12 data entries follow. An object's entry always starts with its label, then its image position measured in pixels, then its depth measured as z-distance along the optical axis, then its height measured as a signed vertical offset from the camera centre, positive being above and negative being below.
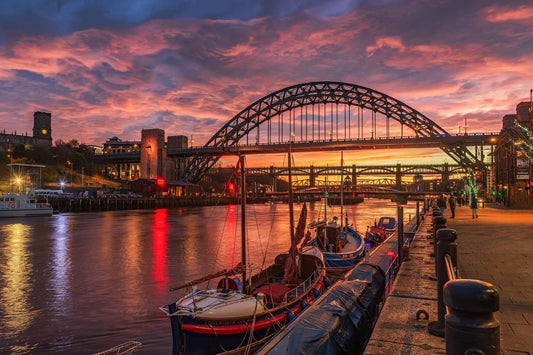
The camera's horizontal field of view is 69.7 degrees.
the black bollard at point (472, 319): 2.49 -0.93
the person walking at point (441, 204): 27.67 -1.76
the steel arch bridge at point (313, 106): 94.56 +18.80
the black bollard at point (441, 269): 4.85 -1.12
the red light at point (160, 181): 98.94 +0.90
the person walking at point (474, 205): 25.91 -1.72
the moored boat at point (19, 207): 57.41 -3.22
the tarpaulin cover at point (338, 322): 5.72 -2.39
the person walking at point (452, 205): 27.60 -1.78
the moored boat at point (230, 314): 8.41 -3.12
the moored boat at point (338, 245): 18.03 -3.36
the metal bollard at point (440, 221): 8.02 -0.85
